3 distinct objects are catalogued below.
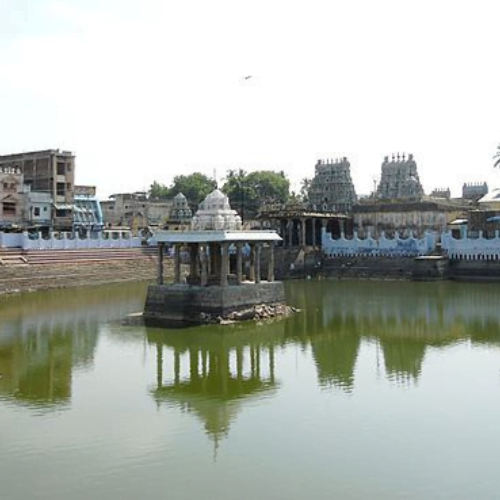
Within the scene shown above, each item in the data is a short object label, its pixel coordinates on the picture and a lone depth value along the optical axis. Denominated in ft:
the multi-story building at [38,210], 166.40
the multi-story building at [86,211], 176.14
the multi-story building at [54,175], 177.58
